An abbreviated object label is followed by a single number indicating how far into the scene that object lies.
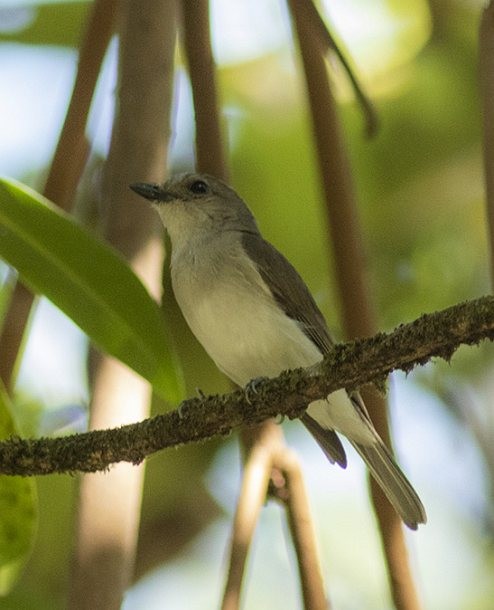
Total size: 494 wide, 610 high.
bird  7.38
